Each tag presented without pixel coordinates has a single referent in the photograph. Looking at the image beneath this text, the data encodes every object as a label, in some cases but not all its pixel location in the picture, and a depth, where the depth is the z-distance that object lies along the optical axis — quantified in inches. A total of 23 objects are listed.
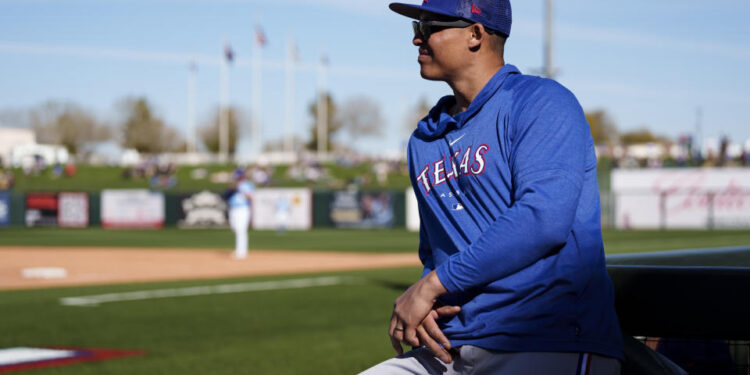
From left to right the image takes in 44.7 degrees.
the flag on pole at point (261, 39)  2413.9
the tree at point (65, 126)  4296.3
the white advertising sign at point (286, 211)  1493.6
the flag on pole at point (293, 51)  2679.6
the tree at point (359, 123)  4660.4
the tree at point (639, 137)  4680.1
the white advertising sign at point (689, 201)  1363.2
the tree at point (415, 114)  4613.7
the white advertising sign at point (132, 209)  1544.0
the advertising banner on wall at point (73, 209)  1561.3
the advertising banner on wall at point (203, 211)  1509.6
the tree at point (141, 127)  4148.6
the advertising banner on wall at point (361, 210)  1471.5
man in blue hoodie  86.3
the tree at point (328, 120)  4028.1
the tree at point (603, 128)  4320.9
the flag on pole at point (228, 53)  2568.9
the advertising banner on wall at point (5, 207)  1568.3
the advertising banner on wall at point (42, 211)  1566.2
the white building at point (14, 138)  4171.3
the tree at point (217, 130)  4045.3
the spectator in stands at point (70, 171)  2588.6
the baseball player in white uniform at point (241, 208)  810.8
